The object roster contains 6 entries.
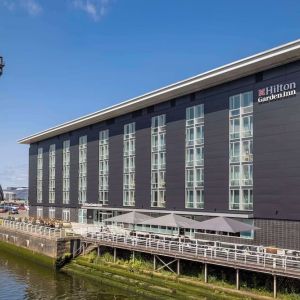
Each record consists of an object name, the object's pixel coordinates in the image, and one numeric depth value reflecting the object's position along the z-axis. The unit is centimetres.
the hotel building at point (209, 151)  3534
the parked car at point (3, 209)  10460
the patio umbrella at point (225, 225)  3147
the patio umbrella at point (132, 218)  4038
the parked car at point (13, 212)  9638
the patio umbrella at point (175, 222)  3522
